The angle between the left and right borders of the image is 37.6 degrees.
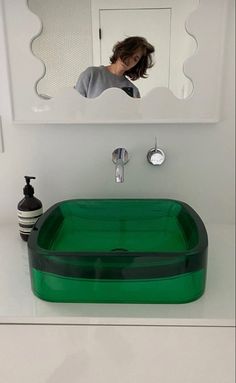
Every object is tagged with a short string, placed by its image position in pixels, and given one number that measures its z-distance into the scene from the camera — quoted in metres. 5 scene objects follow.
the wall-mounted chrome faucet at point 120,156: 0.98
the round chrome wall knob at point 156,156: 1.00
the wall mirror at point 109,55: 0.90
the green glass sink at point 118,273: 0.69
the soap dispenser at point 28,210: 0.95
